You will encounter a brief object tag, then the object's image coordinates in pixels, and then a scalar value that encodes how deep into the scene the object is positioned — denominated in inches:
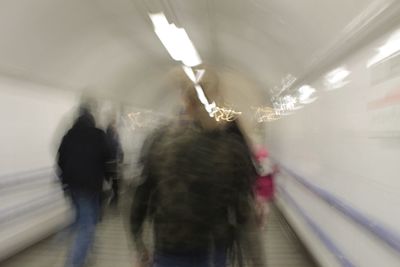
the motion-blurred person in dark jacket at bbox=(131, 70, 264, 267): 65.1
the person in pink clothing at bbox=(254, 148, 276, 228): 182.3
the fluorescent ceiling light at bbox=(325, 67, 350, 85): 167.6
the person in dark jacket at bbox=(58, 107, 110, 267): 159.9
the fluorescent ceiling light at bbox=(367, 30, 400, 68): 111.5
